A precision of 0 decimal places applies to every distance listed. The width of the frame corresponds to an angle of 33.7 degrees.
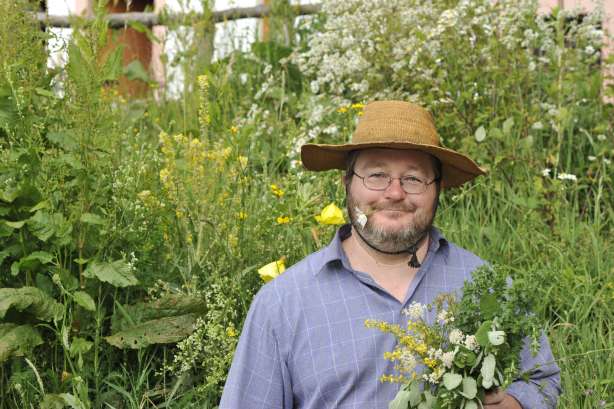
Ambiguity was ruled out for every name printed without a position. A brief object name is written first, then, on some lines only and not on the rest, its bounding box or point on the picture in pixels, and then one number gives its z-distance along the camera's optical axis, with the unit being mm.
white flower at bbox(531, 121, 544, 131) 5020
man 2959
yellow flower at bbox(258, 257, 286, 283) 3658
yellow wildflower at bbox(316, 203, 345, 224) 3689
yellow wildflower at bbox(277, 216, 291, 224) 3934
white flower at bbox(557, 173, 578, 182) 4703
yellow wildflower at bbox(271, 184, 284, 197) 4085
